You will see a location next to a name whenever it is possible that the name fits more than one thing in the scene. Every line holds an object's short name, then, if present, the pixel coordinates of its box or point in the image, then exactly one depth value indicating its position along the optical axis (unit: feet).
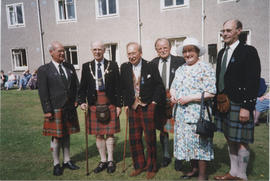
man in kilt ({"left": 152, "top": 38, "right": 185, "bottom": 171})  11.46
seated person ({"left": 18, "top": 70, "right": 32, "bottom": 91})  45.73
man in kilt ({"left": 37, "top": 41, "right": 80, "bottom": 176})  10.66
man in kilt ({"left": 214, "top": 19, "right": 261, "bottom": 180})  8.60
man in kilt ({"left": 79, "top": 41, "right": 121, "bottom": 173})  10.95
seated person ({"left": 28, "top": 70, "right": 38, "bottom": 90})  45.16
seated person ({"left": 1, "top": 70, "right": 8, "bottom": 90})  48.28
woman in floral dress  8.84
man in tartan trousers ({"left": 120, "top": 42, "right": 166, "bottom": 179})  10.34
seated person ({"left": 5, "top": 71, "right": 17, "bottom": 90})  47.49
